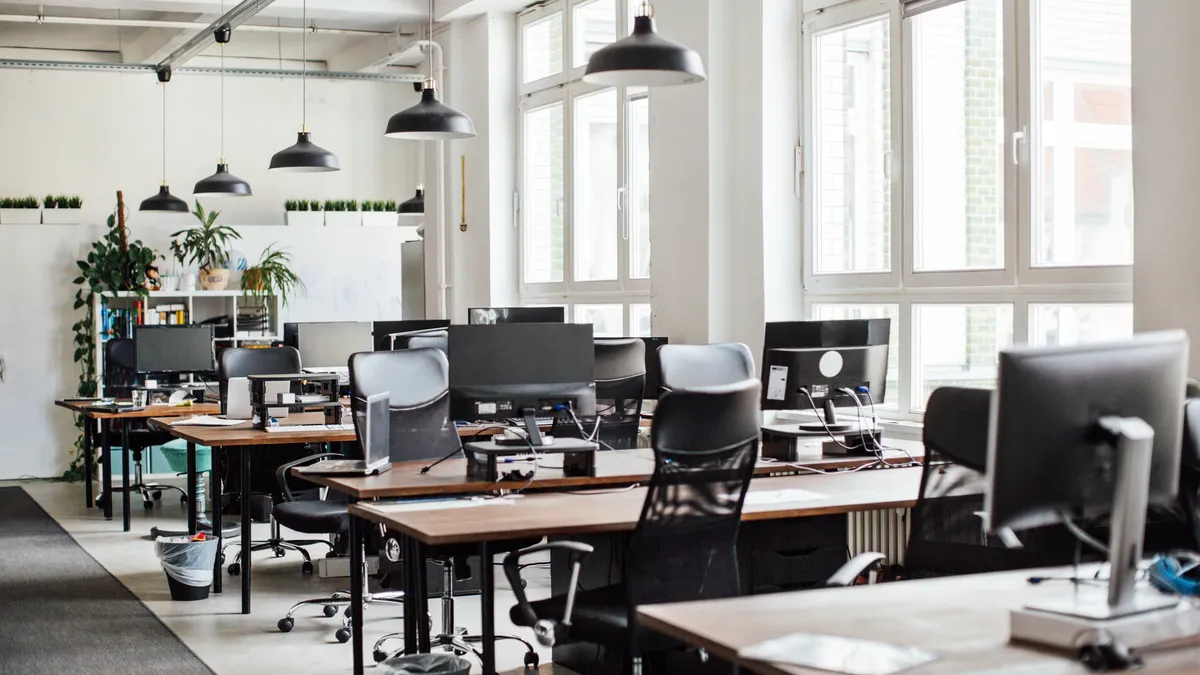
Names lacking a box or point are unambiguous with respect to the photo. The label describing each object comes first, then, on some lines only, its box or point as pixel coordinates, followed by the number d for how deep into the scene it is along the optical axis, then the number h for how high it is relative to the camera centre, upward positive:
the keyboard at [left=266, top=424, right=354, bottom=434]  6.43 -0.56
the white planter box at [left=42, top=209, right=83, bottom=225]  11.16 +0.92
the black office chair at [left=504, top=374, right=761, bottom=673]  3.53 -0.61
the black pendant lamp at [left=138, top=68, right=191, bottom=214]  10.38 +0.95
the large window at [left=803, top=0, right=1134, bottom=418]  5.48 +0.64
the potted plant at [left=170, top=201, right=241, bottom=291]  10.98 +0.60
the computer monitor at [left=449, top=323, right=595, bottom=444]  4.87 -0.21
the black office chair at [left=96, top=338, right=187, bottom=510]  9.05 -0.52
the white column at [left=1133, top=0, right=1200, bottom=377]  4.64 +0.53
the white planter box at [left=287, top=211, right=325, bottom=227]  11.88 +0.92
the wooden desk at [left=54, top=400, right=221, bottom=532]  8.19 -0.63
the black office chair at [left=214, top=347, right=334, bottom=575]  7.96 -0.33
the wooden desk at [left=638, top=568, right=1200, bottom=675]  2.24 -0.61
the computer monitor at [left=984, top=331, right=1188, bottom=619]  2.28 -0.23
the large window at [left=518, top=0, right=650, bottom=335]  8.69 +1.01
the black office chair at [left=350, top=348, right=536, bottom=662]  5.25 -0.33
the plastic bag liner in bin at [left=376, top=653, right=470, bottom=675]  3.97 -1.08
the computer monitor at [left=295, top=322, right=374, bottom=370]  9.33 -0.19
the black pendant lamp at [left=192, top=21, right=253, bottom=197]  9.95 +1.06
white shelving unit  10.62 +0.11
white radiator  5.38 -0.93
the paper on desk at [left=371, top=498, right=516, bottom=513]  4.07 -0.61
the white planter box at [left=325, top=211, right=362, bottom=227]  11.99 +0.93
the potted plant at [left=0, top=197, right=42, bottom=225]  11.03 +0.95
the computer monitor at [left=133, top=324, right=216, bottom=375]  8.98 -0.21
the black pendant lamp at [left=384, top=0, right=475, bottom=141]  6.86 +1.05
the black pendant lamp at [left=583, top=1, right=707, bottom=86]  4.85 +0.96
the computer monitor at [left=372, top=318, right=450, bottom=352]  8.75 -0.06
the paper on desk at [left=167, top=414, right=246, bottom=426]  6.95 -0.56
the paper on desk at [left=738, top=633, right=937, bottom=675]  2.19 -0.60
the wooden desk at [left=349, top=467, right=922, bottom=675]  3.65 -0.60
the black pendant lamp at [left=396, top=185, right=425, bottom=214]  12.30 +1.07
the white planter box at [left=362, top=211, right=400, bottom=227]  12.10 +0.93
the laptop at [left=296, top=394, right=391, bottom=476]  4.72 -0.49
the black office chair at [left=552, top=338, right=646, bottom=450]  6.05 -0.37
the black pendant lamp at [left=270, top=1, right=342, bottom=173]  8.33 +1.04
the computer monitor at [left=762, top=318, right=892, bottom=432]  5.18 -0.24
